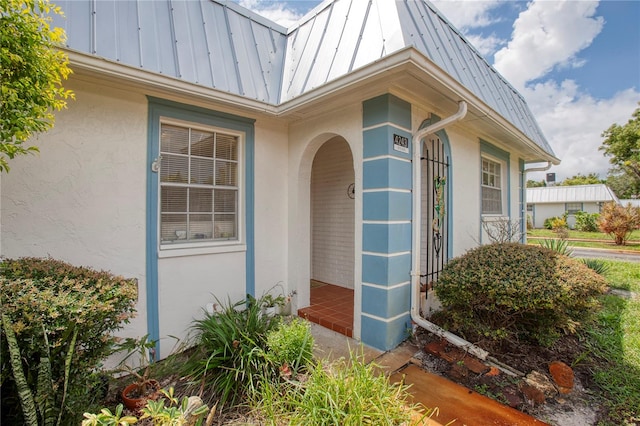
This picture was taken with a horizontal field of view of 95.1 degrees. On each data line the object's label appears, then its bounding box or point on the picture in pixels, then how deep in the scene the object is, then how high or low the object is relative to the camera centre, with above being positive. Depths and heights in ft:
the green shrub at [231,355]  9.11 -4.70
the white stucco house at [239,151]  10.39 +2.86
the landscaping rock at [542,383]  9.58 -5.66
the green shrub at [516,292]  10.42 -2.88
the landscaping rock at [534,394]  9.18 -5.72
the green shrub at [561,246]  22.48 -2.54
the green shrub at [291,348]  9.09 -4.23
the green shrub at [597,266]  22.14 -4.13
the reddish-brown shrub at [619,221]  49.80 -1.31
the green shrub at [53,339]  5.96 -2.64
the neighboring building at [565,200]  91.45 +4.33
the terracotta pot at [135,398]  8.14 -5.21
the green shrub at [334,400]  6.77 -4.61
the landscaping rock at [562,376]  9.86 -5.60
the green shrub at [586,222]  73.98 -2.24
